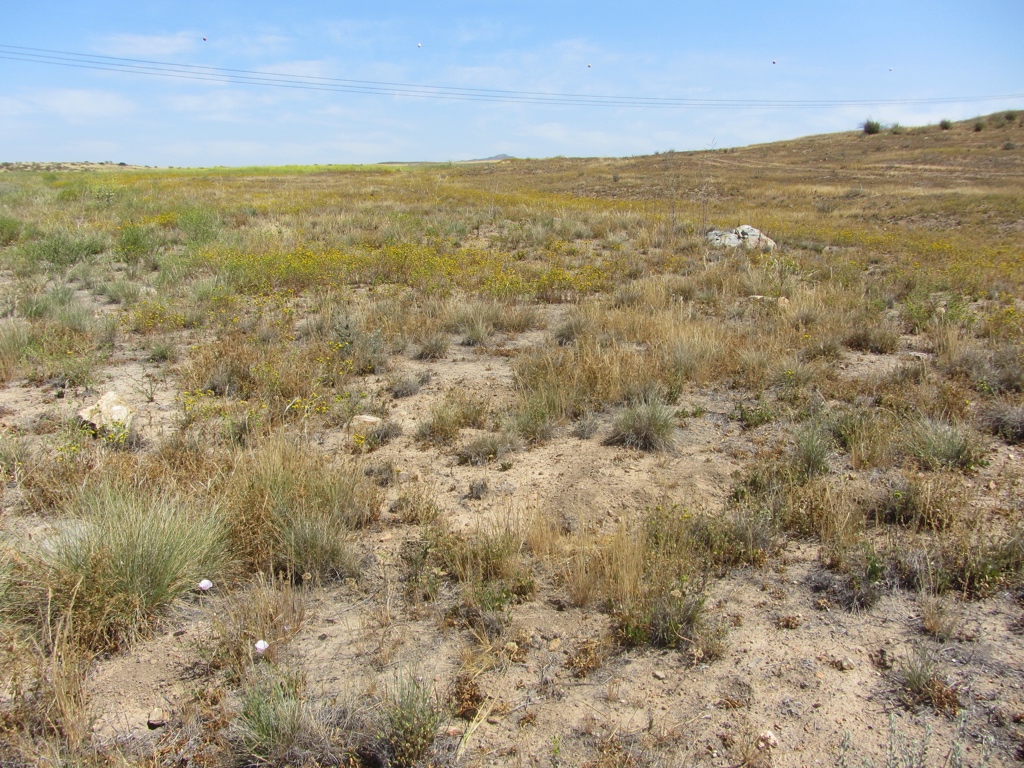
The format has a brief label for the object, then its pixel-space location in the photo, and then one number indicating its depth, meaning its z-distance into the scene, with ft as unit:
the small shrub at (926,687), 8.30
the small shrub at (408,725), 7.66
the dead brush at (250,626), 9.13
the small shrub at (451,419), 17.40
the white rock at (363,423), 17.71
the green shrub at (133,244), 41.89
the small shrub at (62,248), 39.63
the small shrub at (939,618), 9.55
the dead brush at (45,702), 7.54
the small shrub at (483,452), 16.17
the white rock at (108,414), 16.19
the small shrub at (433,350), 24.85
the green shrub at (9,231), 47.06
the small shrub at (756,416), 17.76
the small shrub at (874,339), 24.21
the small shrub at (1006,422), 16.34
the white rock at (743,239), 46.32
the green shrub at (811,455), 14.53
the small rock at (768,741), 7.86
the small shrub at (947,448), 14.62
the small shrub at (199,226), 46.91
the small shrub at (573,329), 25.94
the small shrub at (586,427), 17.48
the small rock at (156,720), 8.28
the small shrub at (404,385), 20.71
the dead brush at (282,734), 7.64
